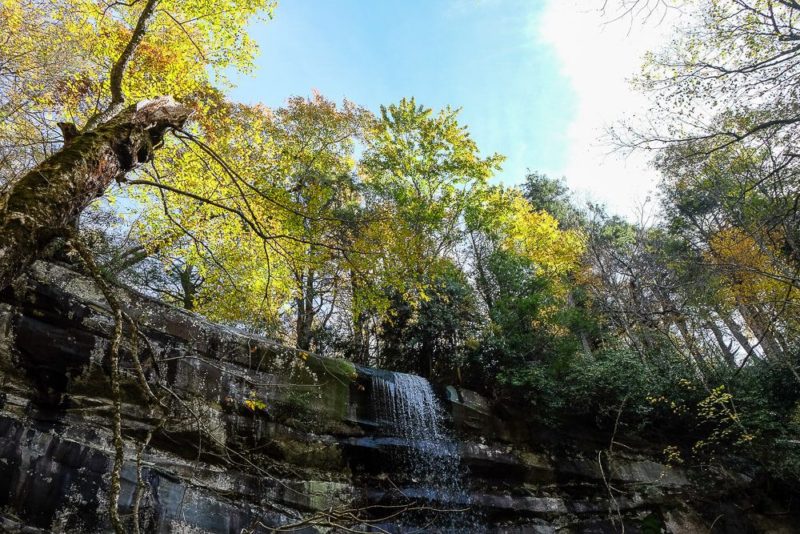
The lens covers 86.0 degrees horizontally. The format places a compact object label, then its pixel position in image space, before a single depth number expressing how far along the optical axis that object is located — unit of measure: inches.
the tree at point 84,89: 94.0
